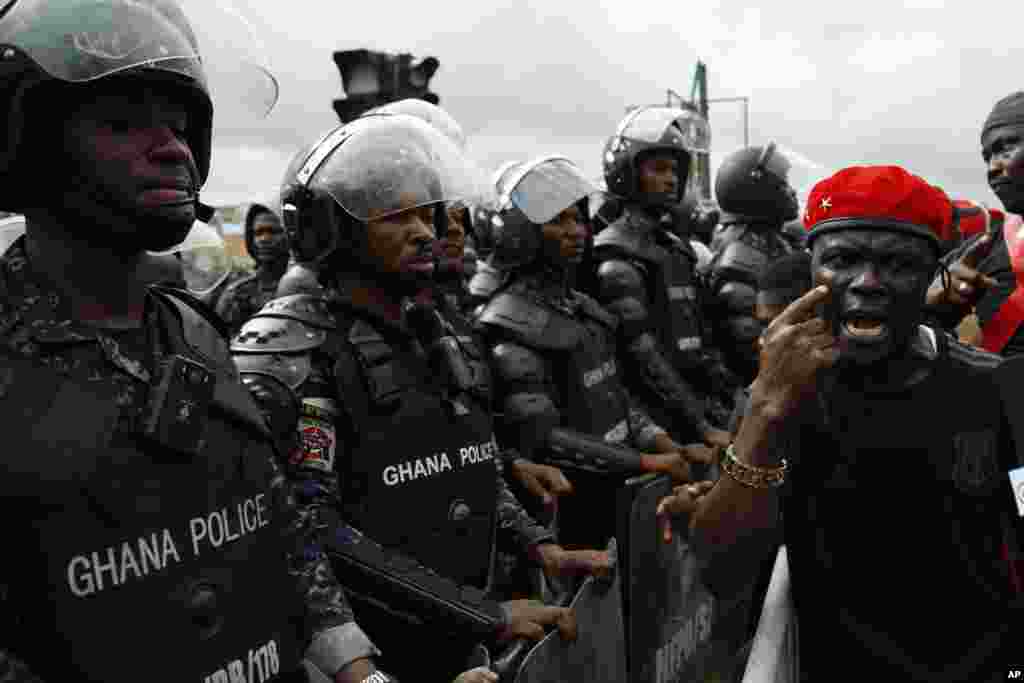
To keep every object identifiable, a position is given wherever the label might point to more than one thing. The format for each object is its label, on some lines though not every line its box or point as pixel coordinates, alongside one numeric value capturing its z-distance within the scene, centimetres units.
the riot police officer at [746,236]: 621
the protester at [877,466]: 213
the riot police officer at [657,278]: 512
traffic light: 654
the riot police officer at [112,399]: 142
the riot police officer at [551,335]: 408
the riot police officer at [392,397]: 245
